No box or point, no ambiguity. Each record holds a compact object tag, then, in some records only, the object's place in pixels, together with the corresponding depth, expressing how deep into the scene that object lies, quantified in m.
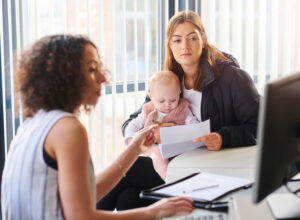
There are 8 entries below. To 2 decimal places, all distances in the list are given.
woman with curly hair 1.45
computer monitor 1.32
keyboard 1.60
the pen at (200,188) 1.80
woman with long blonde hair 2.64
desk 2.08
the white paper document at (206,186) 1.77
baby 2.67
